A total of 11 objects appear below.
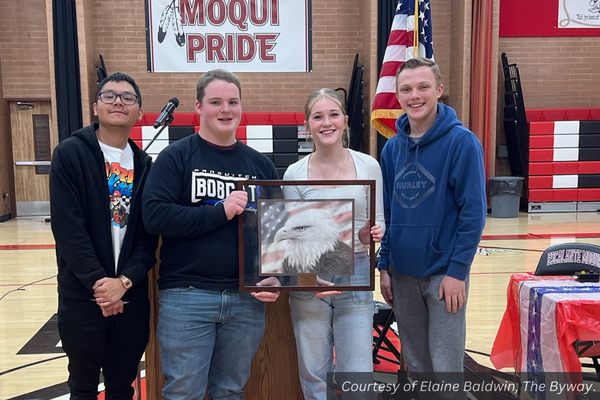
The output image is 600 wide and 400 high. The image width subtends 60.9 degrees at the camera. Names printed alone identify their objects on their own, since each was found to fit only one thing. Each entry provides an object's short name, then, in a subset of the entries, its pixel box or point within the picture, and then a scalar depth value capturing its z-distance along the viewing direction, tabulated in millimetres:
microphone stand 3074
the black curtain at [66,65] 9164
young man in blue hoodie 1921
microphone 3006
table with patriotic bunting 2212
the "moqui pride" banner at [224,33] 9609
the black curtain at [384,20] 9594
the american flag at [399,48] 3314
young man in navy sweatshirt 1804
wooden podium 2428
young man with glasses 1834
